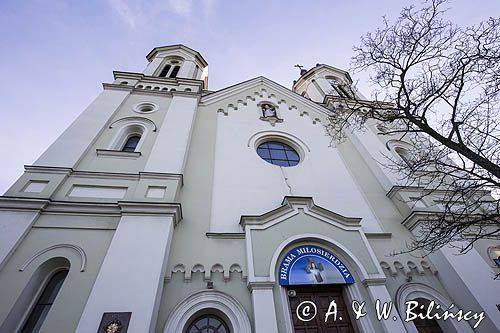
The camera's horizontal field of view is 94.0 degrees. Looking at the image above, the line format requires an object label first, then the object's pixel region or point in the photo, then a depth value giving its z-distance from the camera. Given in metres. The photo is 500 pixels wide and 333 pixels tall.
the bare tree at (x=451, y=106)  4.67
